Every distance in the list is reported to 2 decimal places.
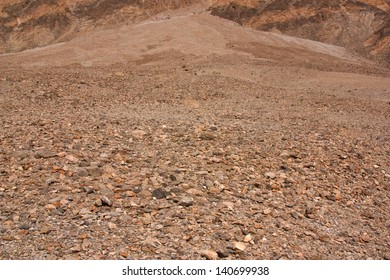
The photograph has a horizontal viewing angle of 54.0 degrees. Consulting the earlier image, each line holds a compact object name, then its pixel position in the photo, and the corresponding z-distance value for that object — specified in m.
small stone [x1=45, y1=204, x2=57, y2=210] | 4.95
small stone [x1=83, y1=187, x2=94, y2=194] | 5.35
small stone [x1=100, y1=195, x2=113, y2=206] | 5.11
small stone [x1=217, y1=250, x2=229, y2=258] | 4.42
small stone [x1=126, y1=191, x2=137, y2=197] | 5.39
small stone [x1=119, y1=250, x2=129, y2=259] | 4.24
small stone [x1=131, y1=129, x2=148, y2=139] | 7.65
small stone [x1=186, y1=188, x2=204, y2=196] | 5.63
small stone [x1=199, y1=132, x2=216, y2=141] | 7.95
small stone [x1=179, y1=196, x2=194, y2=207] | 5.32
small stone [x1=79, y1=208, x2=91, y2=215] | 4.90
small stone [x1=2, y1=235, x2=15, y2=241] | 4.37
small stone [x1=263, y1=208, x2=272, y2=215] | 5.37
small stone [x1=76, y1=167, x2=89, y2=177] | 5.80
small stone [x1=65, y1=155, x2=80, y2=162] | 6.22
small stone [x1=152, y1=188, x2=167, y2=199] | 5.45
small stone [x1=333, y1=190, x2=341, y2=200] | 6.09
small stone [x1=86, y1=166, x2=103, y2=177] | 5.85
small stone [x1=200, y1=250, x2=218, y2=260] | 4.37
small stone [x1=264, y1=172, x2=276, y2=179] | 6.45
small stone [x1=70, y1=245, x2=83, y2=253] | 4.23
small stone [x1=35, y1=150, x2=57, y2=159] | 6.31
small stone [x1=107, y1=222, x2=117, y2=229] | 4.68
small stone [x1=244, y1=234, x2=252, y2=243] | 4.73
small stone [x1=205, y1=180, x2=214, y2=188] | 5.89
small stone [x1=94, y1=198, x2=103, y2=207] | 5.09
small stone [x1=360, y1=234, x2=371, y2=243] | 5.13
